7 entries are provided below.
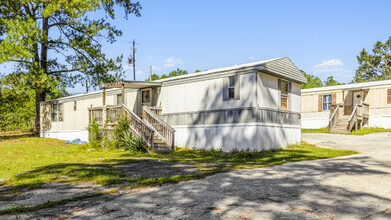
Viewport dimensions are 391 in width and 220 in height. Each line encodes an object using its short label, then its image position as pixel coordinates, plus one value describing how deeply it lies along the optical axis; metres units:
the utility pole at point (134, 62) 38.08
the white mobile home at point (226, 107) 13.40
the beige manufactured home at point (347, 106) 22.78
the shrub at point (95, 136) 15.73
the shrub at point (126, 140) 13.97
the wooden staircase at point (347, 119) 21.86
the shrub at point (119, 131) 14.78
